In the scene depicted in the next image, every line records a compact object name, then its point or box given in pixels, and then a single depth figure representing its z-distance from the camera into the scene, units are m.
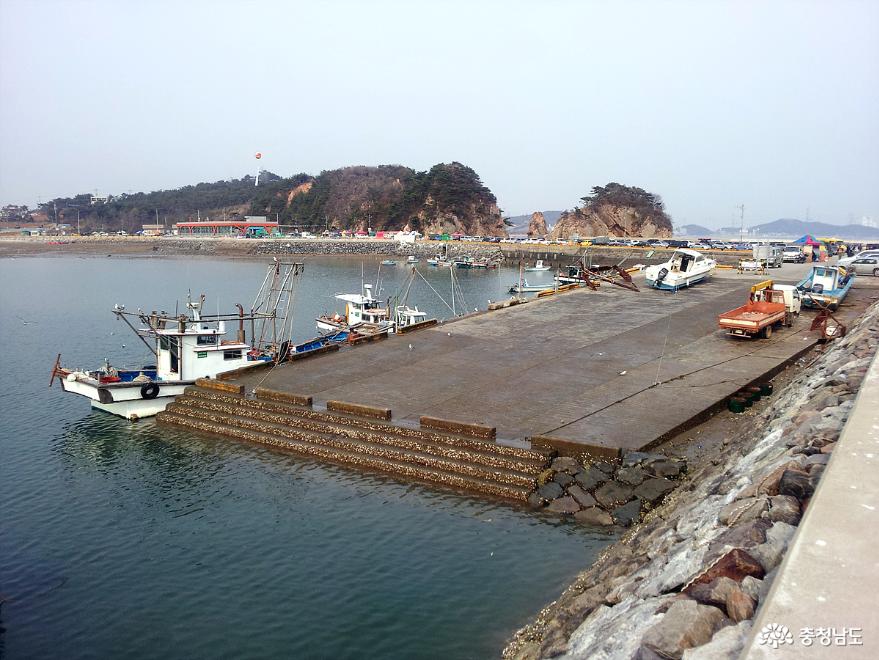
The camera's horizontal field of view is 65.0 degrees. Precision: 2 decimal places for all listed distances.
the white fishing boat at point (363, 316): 38.12
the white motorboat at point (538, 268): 91.06
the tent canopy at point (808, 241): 74.57
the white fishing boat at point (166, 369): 25.91
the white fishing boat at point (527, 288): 66.38
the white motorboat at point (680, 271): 42.56
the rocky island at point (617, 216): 133.75
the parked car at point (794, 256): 58.47
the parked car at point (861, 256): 48.22
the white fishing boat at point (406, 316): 39.87
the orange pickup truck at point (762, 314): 28.34
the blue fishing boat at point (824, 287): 33.94
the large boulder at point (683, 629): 6.53
